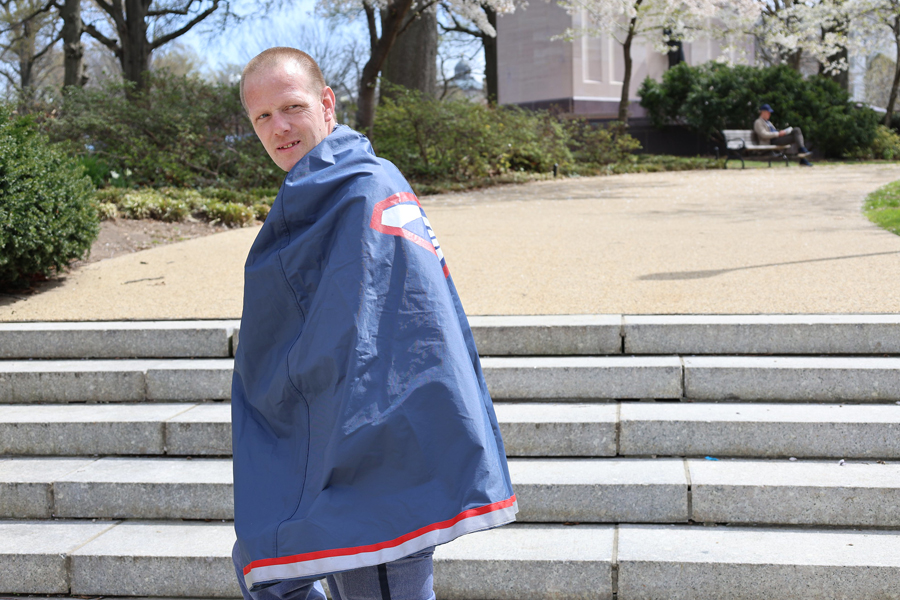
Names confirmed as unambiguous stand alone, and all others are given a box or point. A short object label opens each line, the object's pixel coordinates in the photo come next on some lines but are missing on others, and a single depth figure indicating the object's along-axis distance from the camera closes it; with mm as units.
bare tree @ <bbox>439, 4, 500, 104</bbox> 26375
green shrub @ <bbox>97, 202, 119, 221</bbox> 8556
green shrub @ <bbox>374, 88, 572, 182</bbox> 12922
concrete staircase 3020
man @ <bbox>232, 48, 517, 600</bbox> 1473
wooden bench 18203
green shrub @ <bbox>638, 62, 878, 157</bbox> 20547
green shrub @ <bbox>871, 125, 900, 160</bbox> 20936
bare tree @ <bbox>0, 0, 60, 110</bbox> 26344
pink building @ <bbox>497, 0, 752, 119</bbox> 25047
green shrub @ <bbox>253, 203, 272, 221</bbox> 9758
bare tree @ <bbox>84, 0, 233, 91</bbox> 15719
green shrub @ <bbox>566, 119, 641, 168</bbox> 17719
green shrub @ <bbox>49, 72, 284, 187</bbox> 11242
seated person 18484
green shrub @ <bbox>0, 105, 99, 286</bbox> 5188
